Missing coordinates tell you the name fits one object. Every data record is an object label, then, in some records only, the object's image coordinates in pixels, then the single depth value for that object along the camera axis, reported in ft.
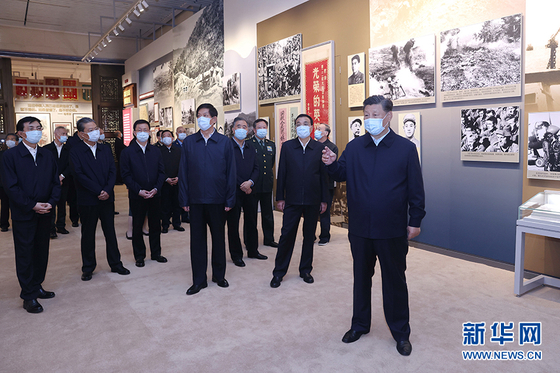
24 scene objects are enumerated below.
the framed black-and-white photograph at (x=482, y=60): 15.29
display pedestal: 12.46
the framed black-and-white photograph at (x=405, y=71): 18.20
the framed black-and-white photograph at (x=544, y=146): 14.17
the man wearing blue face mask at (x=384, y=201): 9.17
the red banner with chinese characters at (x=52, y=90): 59.82
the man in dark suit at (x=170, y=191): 23.82
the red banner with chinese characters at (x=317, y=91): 24.11
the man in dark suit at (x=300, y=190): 14.24
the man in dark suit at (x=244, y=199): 17.19
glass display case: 12.67
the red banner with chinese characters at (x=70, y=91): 61.26
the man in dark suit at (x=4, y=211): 24.84
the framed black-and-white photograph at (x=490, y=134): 15.46
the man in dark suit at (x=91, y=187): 15.05
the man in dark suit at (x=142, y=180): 16.79
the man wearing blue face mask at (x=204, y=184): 13.71
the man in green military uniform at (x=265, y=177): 19.36
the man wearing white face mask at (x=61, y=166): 23.32
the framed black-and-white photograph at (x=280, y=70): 26.30
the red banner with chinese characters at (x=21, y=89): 57.88
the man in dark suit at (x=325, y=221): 20.45
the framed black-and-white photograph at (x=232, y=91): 32.14
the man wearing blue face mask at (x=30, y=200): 12.18
